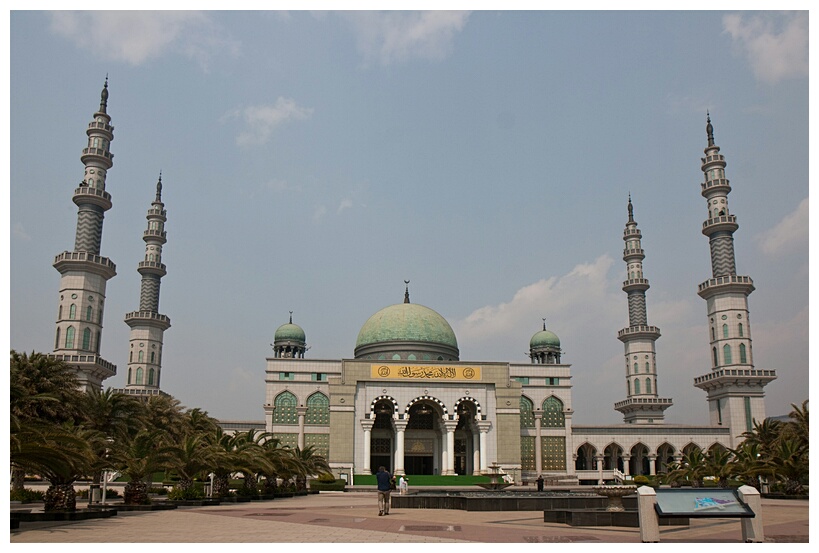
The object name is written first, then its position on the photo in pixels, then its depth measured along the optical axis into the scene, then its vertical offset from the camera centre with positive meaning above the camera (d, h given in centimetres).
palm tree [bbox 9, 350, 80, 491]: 2628 +193
